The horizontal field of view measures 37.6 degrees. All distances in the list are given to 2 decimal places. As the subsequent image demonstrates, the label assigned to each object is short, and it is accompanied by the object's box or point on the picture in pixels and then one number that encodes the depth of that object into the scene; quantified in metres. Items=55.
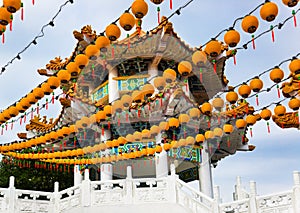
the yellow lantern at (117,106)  8.12
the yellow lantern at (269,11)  5.36
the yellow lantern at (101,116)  8.36
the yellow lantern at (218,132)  9.63
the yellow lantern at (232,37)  5.80
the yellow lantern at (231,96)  7.44
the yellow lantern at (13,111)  8.44
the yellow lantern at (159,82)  7.36
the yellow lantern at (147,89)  7.56
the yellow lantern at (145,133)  10.13
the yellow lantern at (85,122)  9.32
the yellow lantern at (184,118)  9.19
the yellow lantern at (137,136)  10.16
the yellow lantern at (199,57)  6.26
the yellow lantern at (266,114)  8.16
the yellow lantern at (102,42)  6.19
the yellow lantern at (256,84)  7.04
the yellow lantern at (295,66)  6.35
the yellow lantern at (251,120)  8.28
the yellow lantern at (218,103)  7.73
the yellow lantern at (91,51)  6.37
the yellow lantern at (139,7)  5.40
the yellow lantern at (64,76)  7.09
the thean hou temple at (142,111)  6.80
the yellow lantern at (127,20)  5.59
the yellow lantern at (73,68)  6.68
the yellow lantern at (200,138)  9.89
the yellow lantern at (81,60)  6.55
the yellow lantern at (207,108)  7.89
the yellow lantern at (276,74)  6.72
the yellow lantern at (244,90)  7.11
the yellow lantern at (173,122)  9.49
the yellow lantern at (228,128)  8.93
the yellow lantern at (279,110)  7.80
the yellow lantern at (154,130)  9.91
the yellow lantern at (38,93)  7.65
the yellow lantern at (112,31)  5.89
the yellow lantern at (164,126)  9.91
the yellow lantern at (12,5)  5.39
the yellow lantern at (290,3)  5.32
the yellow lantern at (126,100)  8.16
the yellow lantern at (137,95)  8.19
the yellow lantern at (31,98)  7.84
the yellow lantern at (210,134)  9.89
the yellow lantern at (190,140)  10.44
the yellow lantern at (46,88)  7.48
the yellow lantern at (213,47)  5.98
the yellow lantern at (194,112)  8.70
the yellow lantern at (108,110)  8.20
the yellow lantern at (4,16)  5.56
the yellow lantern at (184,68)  6.49
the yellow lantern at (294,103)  7.43
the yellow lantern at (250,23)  5.50
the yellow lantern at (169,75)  7.23
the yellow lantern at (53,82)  7.29
